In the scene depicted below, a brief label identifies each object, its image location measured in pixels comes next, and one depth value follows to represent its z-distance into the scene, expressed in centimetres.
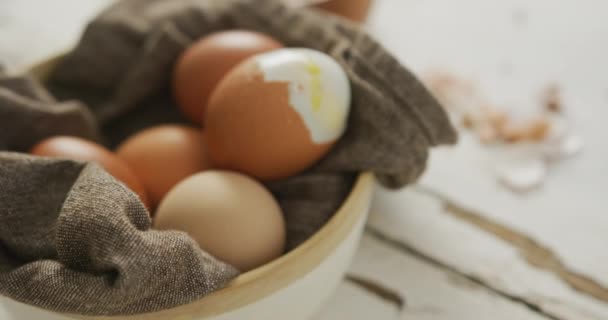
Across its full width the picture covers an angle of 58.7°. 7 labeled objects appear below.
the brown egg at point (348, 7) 65
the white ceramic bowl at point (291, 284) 33
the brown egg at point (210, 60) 49
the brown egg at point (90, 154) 43
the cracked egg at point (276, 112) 42
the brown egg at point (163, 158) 46
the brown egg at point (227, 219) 38
